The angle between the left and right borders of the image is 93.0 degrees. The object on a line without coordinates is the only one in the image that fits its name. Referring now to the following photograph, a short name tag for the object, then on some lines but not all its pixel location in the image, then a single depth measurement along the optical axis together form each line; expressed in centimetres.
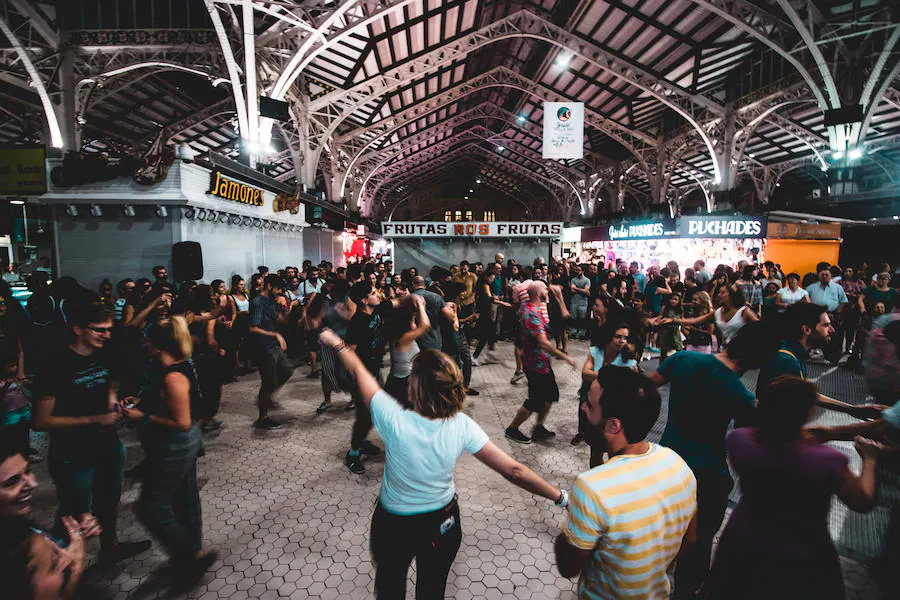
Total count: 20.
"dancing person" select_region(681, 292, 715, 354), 546
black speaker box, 891
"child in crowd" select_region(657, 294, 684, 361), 686
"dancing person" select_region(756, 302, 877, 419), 262
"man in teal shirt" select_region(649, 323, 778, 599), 231
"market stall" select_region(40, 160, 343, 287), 899
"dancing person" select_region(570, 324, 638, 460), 357
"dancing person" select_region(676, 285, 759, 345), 449
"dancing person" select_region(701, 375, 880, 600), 159
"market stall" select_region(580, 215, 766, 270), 1362
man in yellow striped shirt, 145
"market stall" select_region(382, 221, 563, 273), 1439
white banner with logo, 1261
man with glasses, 250
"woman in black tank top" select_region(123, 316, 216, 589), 247
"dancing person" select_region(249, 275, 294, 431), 512
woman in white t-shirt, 185
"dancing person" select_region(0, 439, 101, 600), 125
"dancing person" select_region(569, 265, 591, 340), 1040
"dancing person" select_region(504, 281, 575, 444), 461
